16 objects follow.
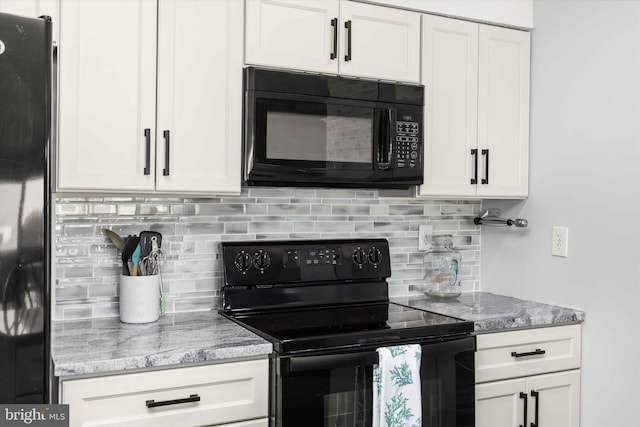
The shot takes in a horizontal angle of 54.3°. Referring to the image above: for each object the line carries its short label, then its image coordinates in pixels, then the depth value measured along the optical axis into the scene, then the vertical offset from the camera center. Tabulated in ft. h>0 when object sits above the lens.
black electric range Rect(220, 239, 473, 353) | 6.75 -1.17
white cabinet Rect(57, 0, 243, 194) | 6.32 +1.12
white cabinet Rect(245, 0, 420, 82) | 7.20 +2.03
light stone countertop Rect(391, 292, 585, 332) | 7.52 -1.34
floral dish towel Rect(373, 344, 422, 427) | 6.38 -1.88
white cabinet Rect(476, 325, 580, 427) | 7.48 -2.12
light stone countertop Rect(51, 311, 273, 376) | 5.50 -1.38
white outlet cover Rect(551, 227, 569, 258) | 8.29 -0.44
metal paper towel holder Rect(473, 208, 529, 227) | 9.15 -0.18
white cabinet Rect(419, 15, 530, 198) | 8.23 +1.34
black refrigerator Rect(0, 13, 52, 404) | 4.13 -0.04
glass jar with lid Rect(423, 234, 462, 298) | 8.98 -0.95
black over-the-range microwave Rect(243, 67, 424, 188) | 7.07 +0.88
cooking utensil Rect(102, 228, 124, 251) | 7.30 -0.43
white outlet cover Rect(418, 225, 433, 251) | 9.37 -0.46
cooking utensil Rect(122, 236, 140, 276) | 7.11 -0.54
